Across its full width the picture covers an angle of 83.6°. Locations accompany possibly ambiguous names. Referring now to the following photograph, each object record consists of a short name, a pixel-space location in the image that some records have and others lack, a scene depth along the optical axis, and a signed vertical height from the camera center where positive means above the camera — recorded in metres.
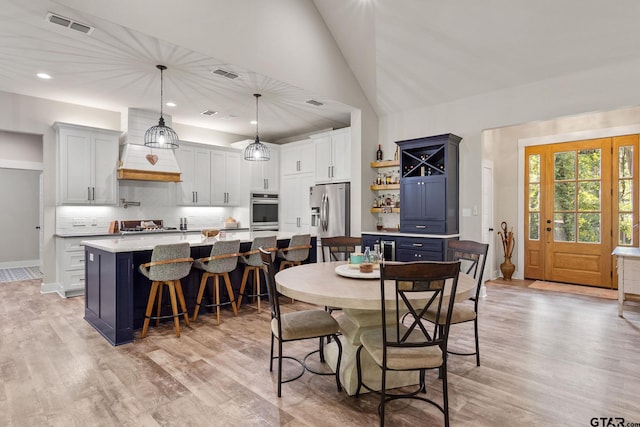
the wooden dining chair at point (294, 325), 2.32 -0.75
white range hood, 5.73 +0.93
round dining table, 1.97 -0.48
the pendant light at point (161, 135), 4.34 +0.98
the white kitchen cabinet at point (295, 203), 7.04 +0.19
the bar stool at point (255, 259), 4.25 -0.56
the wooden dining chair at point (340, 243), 3.58 -0.31
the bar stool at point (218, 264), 3.80 -0.56
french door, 5.32 +0.08
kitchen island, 3.28 -0.71
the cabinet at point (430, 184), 5.09 +0.41
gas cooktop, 5.92 -0.24
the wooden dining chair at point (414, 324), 1.84 -0.61
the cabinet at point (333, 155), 6.22 +1.03
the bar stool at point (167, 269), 3.37 -0.54
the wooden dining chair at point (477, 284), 2.59 -0.49
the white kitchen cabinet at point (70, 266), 5.11 -0.77
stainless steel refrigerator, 6.09 +0.06
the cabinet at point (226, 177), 7.01 +0.72
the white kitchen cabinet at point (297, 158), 6.93 +1.11
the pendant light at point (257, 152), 5.23 +0.90
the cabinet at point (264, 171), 7.31 +0.86
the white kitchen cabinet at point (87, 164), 5.26 +0.74
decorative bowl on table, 2.53 -0.40
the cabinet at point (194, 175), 6.60 +0.70
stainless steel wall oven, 7.36 +0.03
